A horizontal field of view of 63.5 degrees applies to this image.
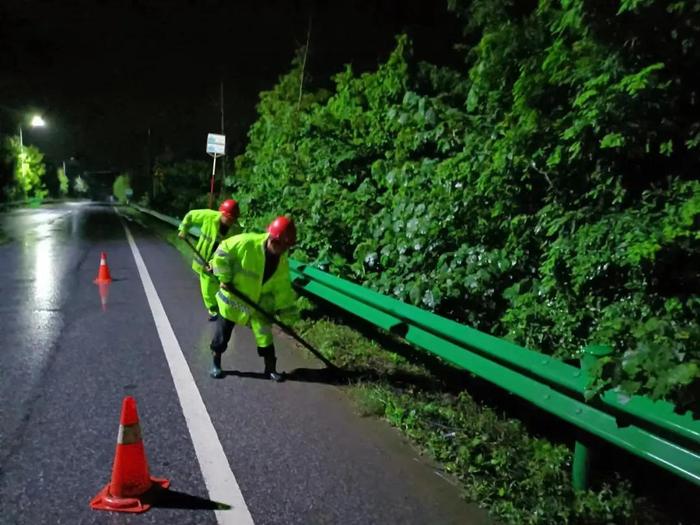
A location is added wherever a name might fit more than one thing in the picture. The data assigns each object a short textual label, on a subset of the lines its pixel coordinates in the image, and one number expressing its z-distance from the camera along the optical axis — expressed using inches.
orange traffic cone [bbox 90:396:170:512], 115.8
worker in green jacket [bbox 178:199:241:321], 288.0
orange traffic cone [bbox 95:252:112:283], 394.0
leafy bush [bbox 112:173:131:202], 3691.9
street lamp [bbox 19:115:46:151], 1817.2
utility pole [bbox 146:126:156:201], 1940.9
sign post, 589.6
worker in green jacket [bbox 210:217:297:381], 191.2
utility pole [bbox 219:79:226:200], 709.7
